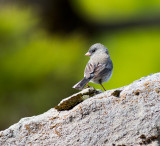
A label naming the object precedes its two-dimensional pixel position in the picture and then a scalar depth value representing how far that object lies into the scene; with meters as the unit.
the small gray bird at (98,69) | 8.81
